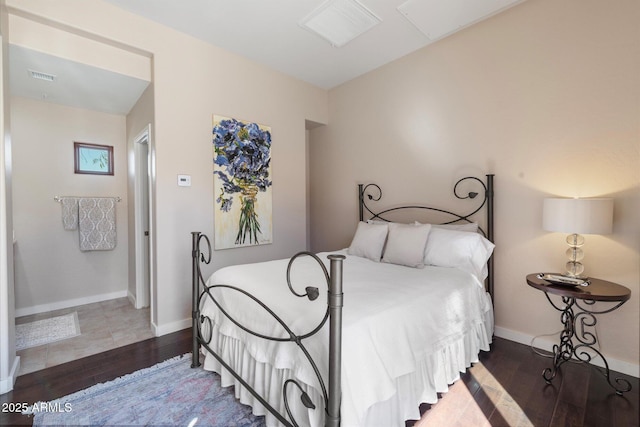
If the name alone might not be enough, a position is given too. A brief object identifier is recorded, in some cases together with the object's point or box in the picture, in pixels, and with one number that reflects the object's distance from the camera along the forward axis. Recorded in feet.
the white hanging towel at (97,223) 11.20
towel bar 10.89
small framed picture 11.37
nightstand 5.42
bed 3.95
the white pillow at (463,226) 8.28
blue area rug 5.11
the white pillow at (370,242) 8.76
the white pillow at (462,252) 7.56
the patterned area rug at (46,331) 8.14
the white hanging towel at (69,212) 10.91
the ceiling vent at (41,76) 8.33
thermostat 8.97
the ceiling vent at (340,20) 7.77
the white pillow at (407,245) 7.84
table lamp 5.65
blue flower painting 9.85
